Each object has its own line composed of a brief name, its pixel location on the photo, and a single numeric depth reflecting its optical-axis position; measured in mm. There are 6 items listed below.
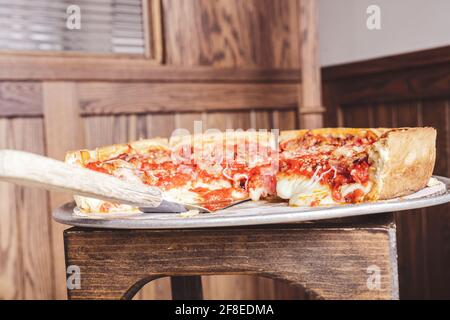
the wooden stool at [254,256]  781
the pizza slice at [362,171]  903
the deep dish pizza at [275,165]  912
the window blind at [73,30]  1694
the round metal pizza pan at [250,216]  741
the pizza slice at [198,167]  1033
